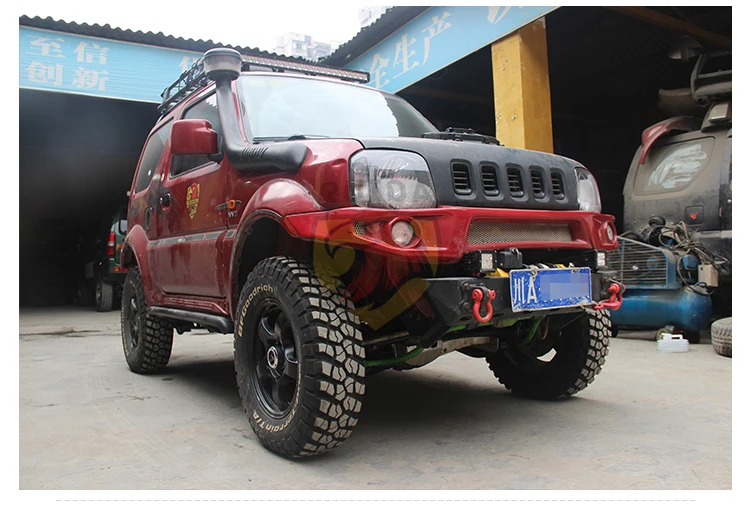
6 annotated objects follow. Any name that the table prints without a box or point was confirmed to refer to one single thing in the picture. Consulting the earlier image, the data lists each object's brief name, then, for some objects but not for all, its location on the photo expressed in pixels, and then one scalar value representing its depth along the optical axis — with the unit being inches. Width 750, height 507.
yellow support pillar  270.2
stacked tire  204.4
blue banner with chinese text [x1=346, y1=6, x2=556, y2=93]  275.6
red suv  97.0
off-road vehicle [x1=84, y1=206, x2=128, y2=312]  426.3
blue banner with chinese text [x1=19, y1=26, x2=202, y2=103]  358.0
